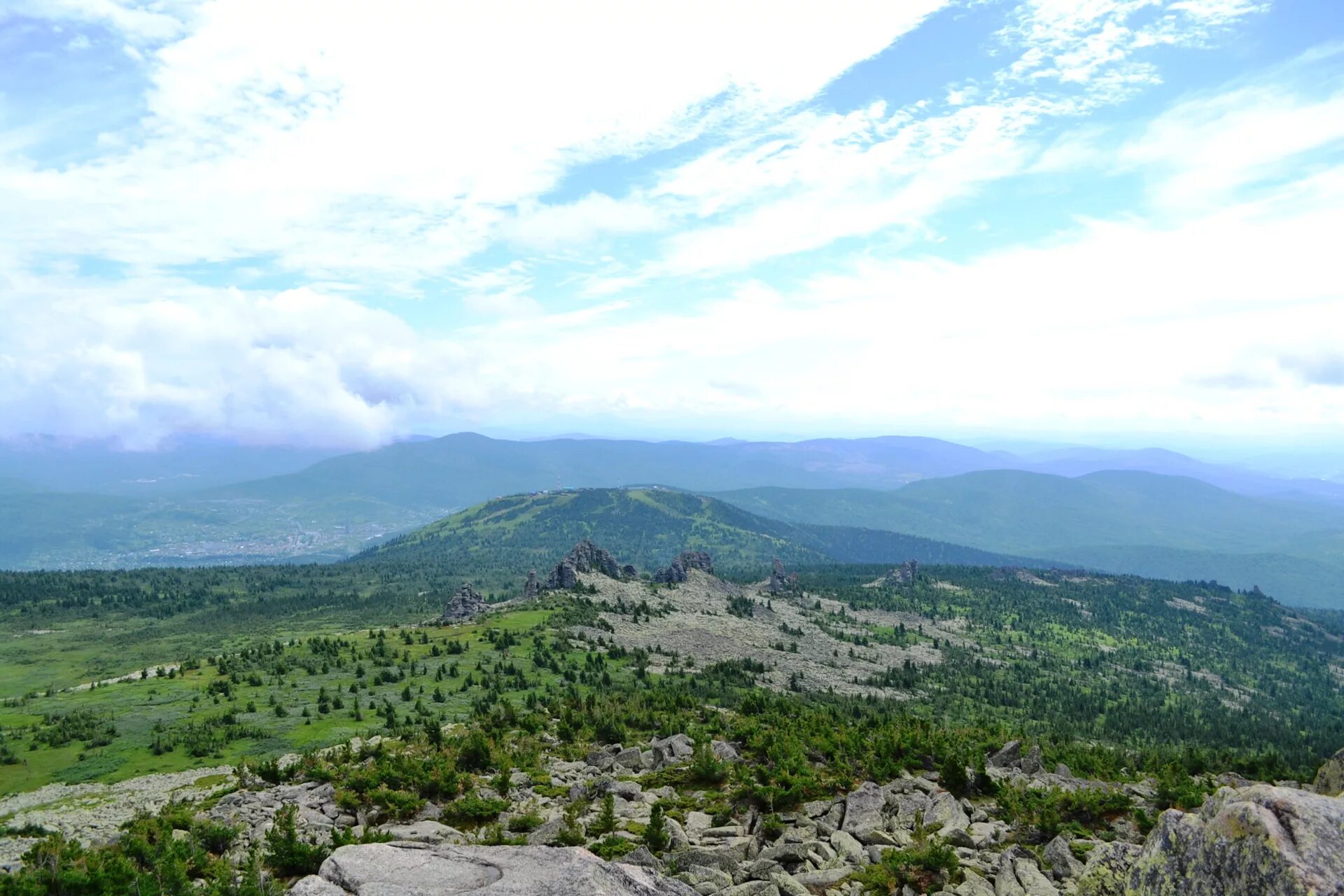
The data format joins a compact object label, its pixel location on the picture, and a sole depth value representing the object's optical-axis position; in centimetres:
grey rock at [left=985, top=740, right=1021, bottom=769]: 3566
